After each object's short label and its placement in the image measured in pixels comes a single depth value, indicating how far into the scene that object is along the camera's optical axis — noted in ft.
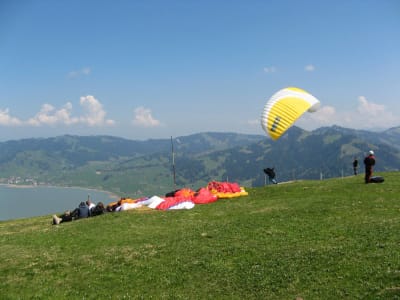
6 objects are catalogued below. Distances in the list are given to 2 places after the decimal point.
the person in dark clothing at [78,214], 112.37
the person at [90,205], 119.44
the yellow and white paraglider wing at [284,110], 124.57
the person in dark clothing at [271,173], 152.56
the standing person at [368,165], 118.42
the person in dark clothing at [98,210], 113.29
